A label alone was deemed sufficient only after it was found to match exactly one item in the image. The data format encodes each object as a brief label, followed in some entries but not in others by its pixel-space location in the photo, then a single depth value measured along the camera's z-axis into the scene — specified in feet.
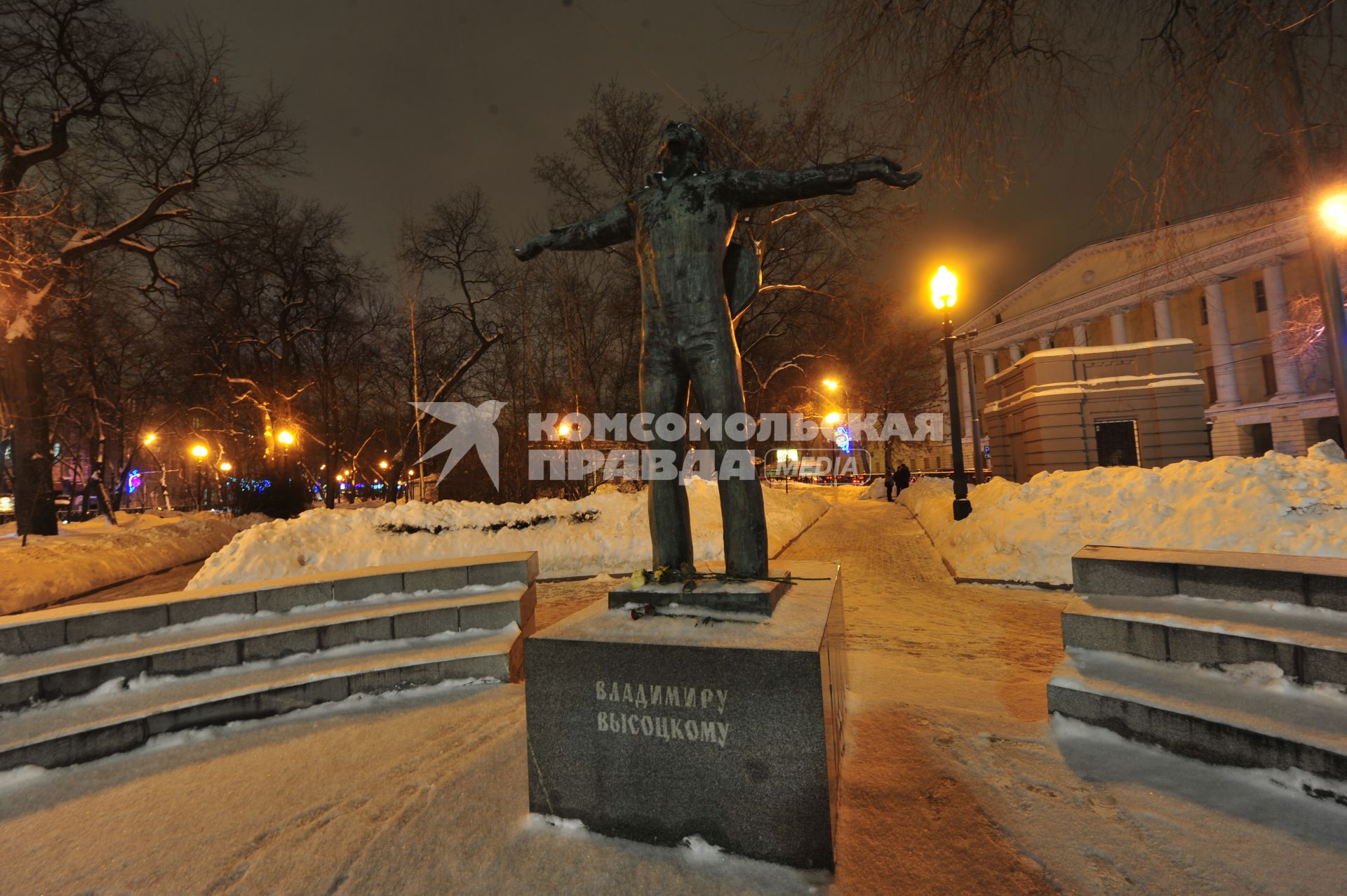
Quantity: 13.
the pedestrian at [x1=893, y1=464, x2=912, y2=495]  93.31
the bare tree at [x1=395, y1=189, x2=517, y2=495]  72.79
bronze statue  10.85
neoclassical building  111.86
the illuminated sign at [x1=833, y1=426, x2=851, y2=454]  111.84
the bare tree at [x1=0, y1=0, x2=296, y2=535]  38.11
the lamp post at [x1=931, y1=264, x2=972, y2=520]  40.96
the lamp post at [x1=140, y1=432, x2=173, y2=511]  89.45
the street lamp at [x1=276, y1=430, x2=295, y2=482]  71.31
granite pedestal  7.63
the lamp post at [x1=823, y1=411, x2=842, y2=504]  86.87
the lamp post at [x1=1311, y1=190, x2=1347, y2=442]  21.01
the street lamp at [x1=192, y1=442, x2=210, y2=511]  89.81
